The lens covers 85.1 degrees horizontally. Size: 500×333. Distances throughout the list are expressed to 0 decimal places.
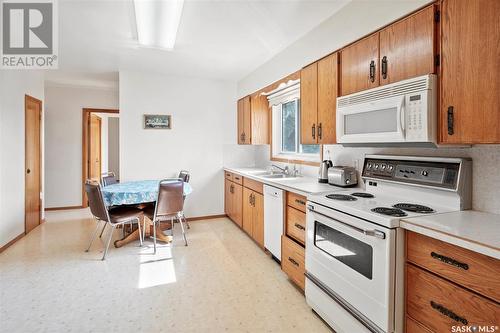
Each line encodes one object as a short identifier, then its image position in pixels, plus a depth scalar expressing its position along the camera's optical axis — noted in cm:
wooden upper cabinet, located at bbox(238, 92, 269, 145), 431
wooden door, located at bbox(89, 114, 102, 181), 561
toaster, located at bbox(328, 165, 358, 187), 240
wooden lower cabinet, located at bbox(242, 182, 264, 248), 321
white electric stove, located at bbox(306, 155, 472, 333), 141
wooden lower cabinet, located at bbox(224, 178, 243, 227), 403
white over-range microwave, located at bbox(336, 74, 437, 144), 154
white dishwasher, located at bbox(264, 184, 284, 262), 271
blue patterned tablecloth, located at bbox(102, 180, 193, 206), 310
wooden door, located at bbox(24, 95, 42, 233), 383
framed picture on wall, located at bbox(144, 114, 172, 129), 432
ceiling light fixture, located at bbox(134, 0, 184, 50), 216
